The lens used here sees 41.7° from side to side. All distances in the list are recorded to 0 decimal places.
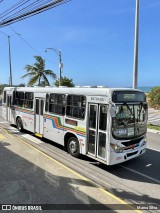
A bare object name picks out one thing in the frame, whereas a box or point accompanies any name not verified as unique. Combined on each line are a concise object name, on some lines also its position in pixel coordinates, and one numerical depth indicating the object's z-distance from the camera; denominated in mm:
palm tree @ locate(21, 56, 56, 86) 34406
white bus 6809
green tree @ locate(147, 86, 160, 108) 16359
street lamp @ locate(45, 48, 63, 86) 26350
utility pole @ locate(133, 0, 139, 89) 15931
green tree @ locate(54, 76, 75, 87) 31348
